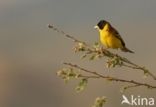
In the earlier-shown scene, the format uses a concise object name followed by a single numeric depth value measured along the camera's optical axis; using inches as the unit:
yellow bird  453.7
